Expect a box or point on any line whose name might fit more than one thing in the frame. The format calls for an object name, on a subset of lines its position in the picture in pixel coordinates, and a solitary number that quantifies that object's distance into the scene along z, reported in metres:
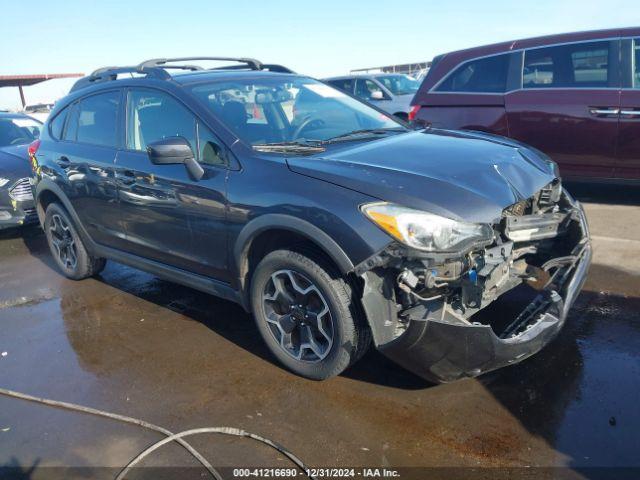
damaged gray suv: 2.60
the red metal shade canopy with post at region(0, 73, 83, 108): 27.03
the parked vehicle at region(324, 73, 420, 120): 10.74
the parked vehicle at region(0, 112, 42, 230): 6.68
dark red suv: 5.69
